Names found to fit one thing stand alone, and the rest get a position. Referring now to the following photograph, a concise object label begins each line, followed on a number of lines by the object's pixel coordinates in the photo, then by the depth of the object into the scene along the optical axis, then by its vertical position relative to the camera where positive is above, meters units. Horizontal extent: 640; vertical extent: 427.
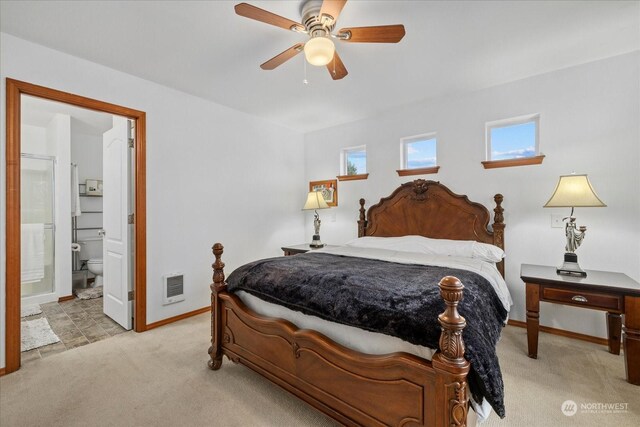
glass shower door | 3.66 -0.17
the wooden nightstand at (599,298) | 1.93 -0.66
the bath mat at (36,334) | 2.60 -1.21
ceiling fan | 1.62 +1.13
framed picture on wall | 4.41 +0.32
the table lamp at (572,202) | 2.31 +0.06
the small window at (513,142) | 2.90 +0.72
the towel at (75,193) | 4.30 +0.28
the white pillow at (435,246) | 2.67 -0.38
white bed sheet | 1.32 -0.64
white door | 2.94 -0.13
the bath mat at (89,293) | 3.98 -1.18
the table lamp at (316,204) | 4.10 +0.09
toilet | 4.24 -0.82
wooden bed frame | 1.11 -0.81
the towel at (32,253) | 3.61 -0.53
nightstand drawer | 2.02 -0.67
